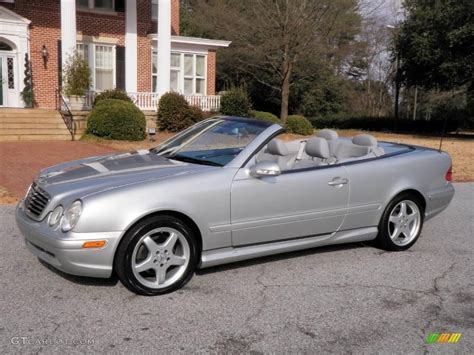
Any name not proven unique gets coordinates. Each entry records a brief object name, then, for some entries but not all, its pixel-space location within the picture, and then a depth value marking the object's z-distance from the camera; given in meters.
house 20.42
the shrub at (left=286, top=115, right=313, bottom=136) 21.70
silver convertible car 4.01
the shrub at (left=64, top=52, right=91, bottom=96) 19.20
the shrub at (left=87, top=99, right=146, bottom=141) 16.88
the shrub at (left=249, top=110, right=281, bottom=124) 21.28
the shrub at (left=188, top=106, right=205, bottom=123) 20.05
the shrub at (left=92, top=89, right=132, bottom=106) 19.50
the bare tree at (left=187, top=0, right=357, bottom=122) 23.45
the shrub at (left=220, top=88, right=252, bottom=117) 21.80
